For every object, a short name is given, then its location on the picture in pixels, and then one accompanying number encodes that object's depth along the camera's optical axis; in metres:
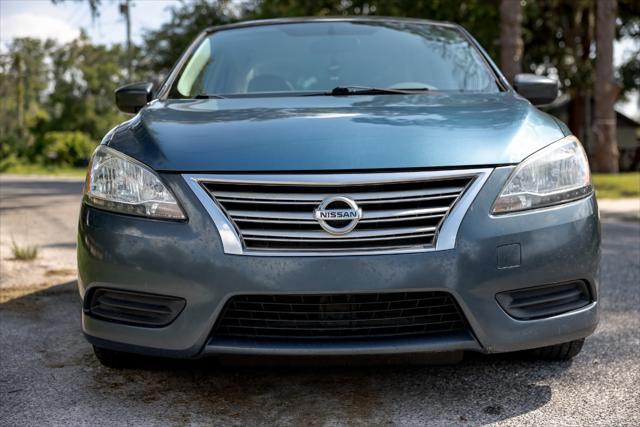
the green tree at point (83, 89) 60.56
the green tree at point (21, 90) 50.47
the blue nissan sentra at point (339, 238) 2.57
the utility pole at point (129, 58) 33.56
